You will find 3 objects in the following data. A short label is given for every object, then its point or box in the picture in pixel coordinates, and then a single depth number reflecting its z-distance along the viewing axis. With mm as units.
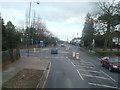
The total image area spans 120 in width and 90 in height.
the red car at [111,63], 9721
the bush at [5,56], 9345
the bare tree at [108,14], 20744
